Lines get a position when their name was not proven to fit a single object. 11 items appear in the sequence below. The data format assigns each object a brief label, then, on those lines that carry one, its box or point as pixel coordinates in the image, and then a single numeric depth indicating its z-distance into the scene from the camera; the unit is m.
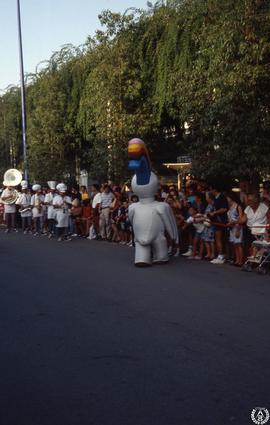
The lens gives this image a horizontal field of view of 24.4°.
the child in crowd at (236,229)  12.49
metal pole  27.73
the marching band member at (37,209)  21.50
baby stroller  11.13
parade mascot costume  12.70
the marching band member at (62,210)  18.94
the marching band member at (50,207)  20.16
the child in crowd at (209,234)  13.50
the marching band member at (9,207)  22.97
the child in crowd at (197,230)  13.72
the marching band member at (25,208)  22.42
